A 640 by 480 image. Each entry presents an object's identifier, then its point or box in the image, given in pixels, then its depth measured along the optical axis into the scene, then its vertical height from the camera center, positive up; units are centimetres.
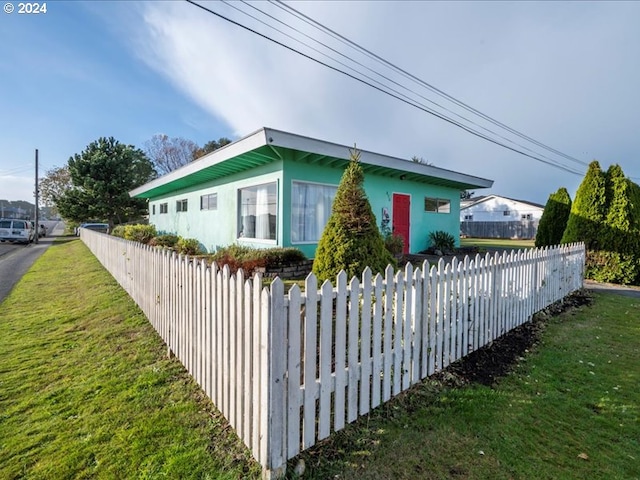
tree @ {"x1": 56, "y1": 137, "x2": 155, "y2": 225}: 2414 +356
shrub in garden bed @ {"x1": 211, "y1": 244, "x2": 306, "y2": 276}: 768 -75
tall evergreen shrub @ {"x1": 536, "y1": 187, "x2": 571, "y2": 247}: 1244 +67
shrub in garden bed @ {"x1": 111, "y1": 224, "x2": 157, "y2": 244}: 1514 -32
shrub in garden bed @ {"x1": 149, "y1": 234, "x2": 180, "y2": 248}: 1371 -62
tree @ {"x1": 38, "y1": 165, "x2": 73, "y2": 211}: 3887 +562
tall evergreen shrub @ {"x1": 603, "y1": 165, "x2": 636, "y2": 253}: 834 +54
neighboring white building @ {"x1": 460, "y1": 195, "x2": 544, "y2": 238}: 3231 +203
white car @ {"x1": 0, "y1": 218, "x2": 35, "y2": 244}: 2144 -45
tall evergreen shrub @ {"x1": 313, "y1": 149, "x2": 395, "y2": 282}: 493 -13
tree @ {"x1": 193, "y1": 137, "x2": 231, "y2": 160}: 3747 +1017
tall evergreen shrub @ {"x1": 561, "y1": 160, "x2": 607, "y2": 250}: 869 +71
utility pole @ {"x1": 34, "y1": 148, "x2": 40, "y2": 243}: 2417 +34
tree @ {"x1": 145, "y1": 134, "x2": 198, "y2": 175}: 3784 +948
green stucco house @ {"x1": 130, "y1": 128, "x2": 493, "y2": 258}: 823 +134
